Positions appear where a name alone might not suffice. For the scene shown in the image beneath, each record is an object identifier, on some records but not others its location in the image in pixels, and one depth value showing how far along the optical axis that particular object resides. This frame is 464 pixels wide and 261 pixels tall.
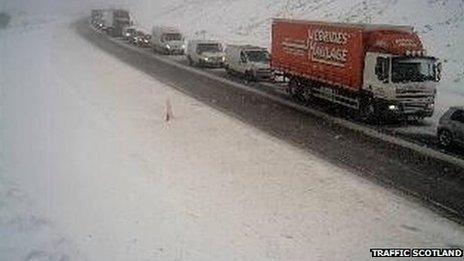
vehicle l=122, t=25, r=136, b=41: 61.14
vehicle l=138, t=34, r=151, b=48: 55.22
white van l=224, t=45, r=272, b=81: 34.16
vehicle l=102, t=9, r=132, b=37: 67.25
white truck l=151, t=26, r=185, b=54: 48.56
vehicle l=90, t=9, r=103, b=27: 80.50
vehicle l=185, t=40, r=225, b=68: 40.47
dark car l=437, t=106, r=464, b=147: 19.08
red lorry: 22.47
